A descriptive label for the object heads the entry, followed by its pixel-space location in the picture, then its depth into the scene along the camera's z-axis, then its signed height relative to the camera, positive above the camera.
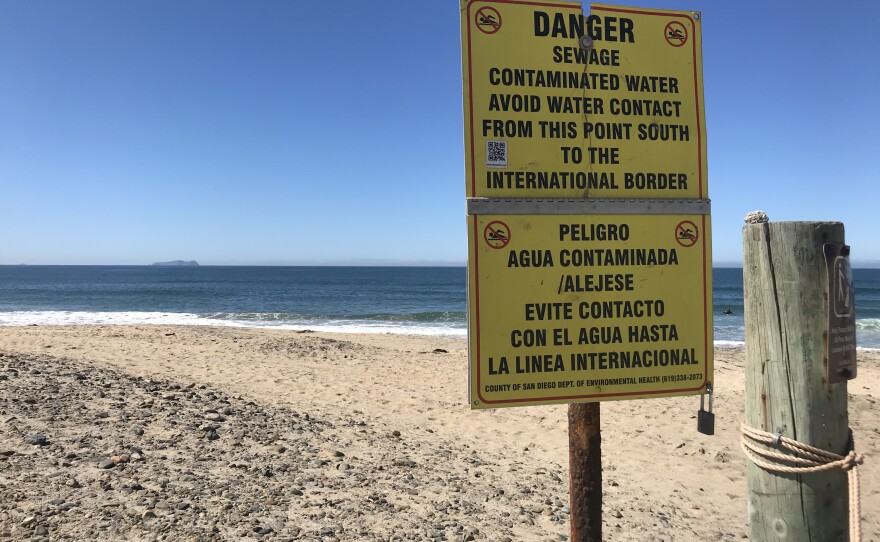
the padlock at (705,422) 2.01 -0.62
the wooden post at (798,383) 1.74 -0.42
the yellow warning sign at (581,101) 1.92 +0.57
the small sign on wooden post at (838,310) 1.72 -0.19
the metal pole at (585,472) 2.17 -0.88
